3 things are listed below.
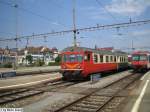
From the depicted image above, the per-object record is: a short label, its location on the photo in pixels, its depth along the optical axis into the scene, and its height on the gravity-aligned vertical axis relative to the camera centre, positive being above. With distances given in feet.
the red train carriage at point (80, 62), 75.23 +0.17
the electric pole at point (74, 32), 108.14 +12.56
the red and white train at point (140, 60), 116.78 +0.85
